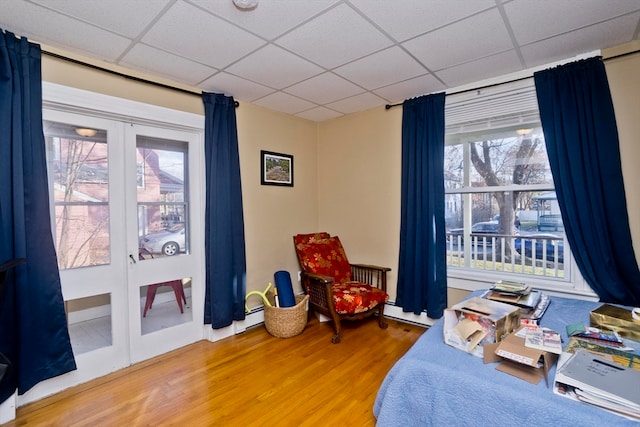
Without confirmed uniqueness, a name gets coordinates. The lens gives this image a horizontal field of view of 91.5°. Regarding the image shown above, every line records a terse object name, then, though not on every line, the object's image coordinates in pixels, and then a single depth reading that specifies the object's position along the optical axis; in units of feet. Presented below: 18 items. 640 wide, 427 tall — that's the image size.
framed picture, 11.31
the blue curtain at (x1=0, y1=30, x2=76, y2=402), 6.21
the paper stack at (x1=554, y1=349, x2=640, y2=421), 3.42
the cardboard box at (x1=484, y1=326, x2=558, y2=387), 4.09
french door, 7.53
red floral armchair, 9.74
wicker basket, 9.99
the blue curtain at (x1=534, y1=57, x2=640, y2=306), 7.26
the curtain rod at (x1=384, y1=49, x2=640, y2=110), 7.22
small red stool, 8.96
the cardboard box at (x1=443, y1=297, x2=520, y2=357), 4.87
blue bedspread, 3.55
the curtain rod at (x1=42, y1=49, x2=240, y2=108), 7.01
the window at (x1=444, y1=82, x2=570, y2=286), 8.86
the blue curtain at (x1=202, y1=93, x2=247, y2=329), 9.59
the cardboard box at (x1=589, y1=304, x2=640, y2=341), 5.13
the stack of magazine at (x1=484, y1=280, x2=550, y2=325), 6.15
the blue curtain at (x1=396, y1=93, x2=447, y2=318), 9.91
